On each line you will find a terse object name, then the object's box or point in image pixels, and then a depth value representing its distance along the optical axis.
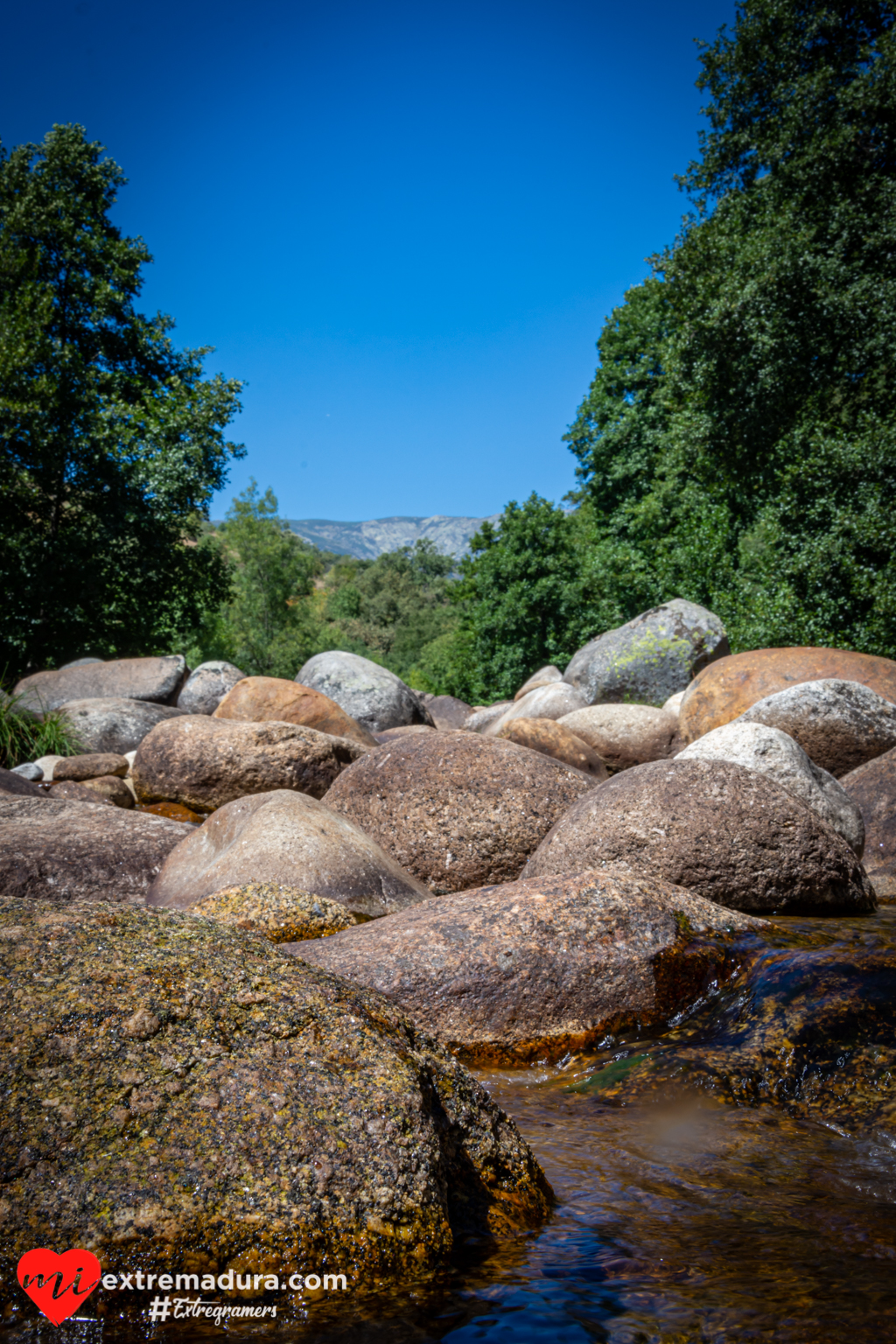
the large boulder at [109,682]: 18.56
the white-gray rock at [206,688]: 20.50
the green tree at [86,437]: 22.84
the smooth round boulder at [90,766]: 12.82
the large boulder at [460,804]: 7.87
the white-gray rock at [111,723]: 15.61
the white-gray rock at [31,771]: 13.13
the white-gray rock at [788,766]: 7.51
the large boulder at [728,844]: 6.17
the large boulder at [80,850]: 7.19
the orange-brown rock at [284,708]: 14.63
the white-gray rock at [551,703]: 18.39
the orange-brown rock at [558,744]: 12.12
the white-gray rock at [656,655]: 17.92
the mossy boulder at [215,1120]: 1.88
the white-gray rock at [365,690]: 20.67
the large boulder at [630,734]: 13.41
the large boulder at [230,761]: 11.16
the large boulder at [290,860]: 6.58
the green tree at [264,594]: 43.62
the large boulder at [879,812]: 7.62
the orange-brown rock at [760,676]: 12.07
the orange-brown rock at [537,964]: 4.33
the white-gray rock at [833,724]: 9.97
